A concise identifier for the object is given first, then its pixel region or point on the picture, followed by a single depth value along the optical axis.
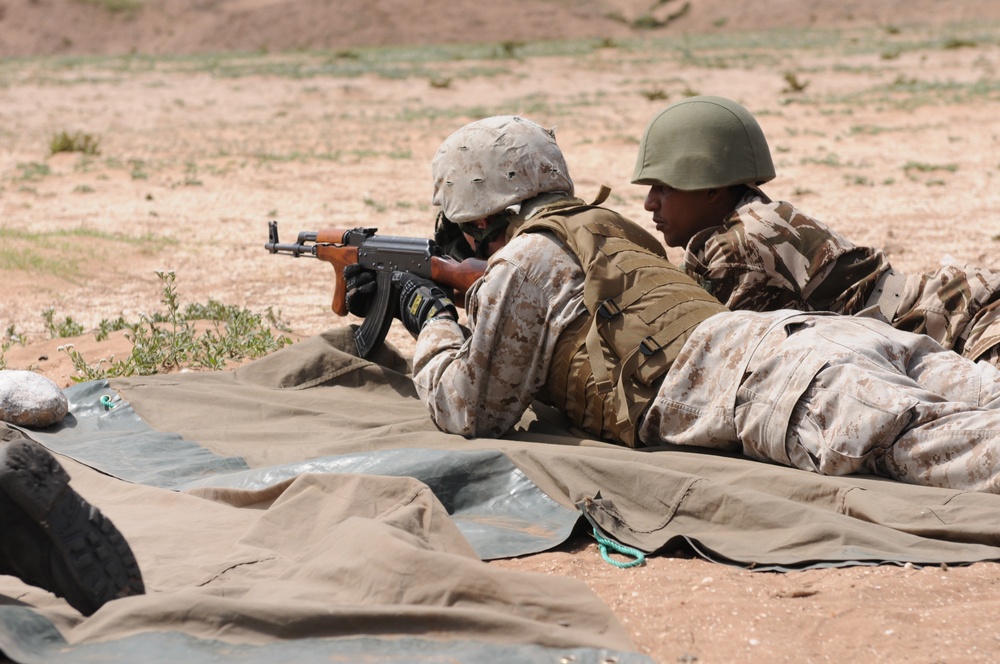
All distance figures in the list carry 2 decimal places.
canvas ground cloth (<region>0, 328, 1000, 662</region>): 4.80
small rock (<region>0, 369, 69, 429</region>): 8.60
